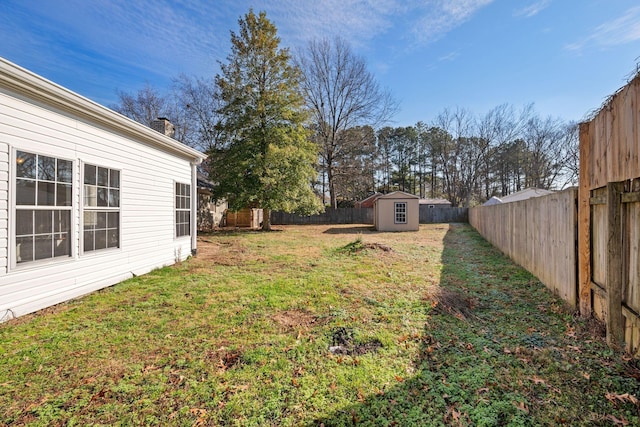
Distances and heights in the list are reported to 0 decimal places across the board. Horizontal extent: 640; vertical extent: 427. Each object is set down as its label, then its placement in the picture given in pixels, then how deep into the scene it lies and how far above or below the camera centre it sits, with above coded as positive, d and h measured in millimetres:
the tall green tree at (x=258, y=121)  16109 +5455
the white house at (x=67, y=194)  3754 +344
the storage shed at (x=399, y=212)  18484 +148
